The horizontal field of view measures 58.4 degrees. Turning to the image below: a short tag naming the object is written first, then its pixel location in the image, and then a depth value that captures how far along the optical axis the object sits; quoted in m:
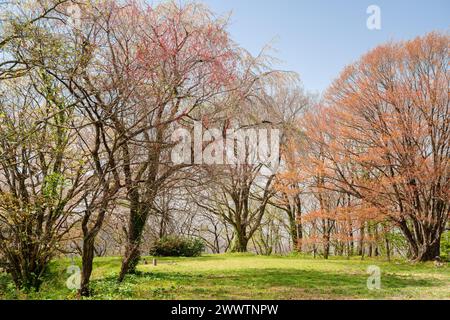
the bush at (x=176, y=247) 20.73
